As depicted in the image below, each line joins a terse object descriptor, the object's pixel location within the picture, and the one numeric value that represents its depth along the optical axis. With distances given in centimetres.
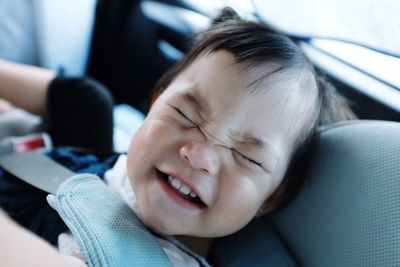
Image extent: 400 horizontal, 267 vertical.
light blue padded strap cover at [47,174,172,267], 55
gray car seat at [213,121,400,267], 55
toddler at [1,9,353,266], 62
